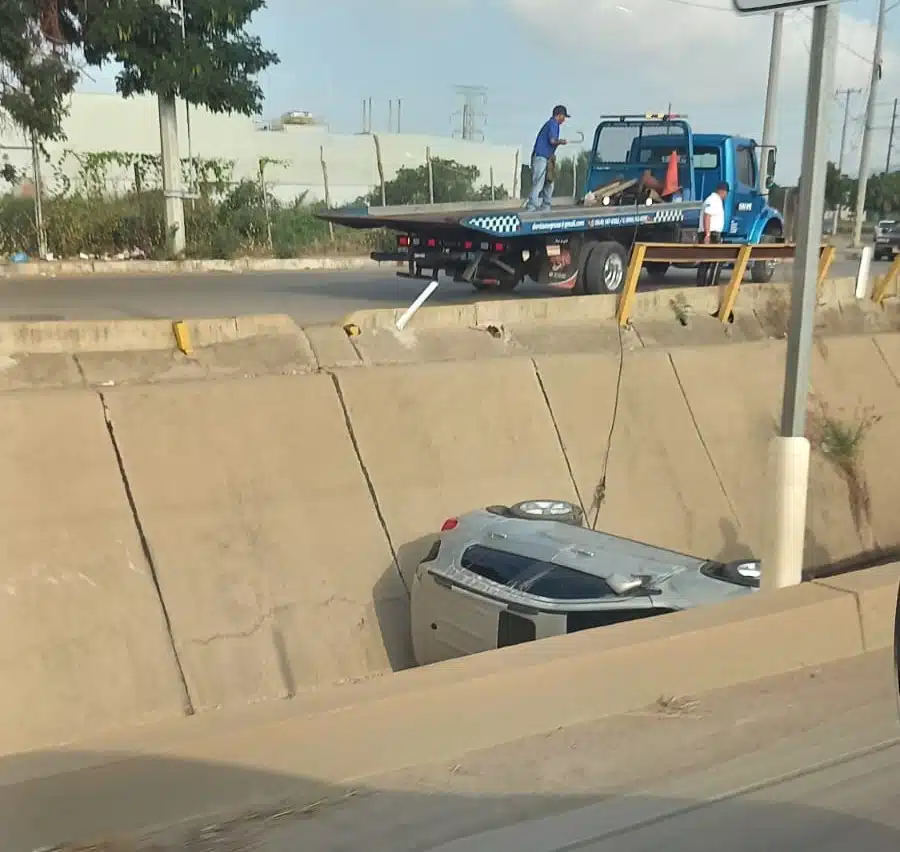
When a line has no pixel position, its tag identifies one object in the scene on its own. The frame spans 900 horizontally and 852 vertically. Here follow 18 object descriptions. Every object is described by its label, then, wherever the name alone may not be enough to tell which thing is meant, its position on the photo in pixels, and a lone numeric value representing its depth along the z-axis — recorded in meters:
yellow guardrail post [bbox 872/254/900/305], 16.58
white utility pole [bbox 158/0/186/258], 22.64
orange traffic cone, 18.03
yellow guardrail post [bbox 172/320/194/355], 9.58
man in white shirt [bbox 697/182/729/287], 17.36
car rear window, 6.84
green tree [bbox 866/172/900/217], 68.00
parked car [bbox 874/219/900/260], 36.28
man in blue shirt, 16.39
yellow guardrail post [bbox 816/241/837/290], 15.40
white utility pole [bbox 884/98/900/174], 68.00
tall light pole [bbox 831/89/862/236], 51.02
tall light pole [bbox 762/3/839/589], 5.97
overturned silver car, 6.67
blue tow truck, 15.38
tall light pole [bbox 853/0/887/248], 41.38
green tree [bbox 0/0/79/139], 18.89
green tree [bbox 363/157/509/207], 33.22
